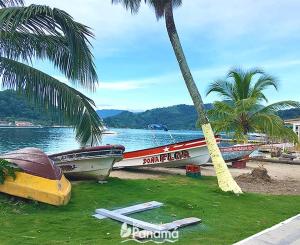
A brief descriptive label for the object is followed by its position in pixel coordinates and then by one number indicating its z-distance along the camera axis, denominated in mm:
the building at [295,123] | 19355
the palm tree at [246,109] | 11354
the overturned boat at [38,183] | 4781
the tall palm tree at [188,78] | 6640
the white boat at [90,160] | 6845
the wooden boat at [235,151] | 11999
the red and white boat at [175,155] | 9835
